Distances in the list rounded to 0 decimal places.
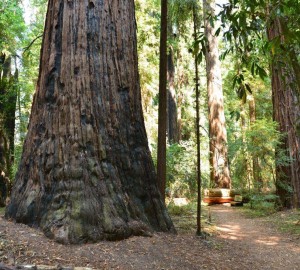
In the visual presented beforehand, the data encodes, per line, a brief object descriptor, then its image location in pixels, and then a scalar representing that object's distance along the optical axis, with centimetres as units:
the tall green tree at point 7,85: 1344
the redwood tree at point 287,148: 1228
